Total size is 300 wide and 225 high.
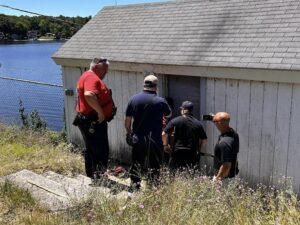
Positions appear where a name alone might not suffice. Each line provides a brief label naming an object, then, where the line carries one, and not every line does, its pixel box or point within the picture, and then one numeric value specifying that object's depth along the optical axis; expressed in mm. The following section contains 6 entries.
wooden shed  5676
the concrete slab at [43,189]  4416
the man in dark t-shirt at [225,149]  4652
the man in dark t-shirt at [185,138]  5602
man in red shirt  5289
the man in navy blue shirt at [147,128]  5207
